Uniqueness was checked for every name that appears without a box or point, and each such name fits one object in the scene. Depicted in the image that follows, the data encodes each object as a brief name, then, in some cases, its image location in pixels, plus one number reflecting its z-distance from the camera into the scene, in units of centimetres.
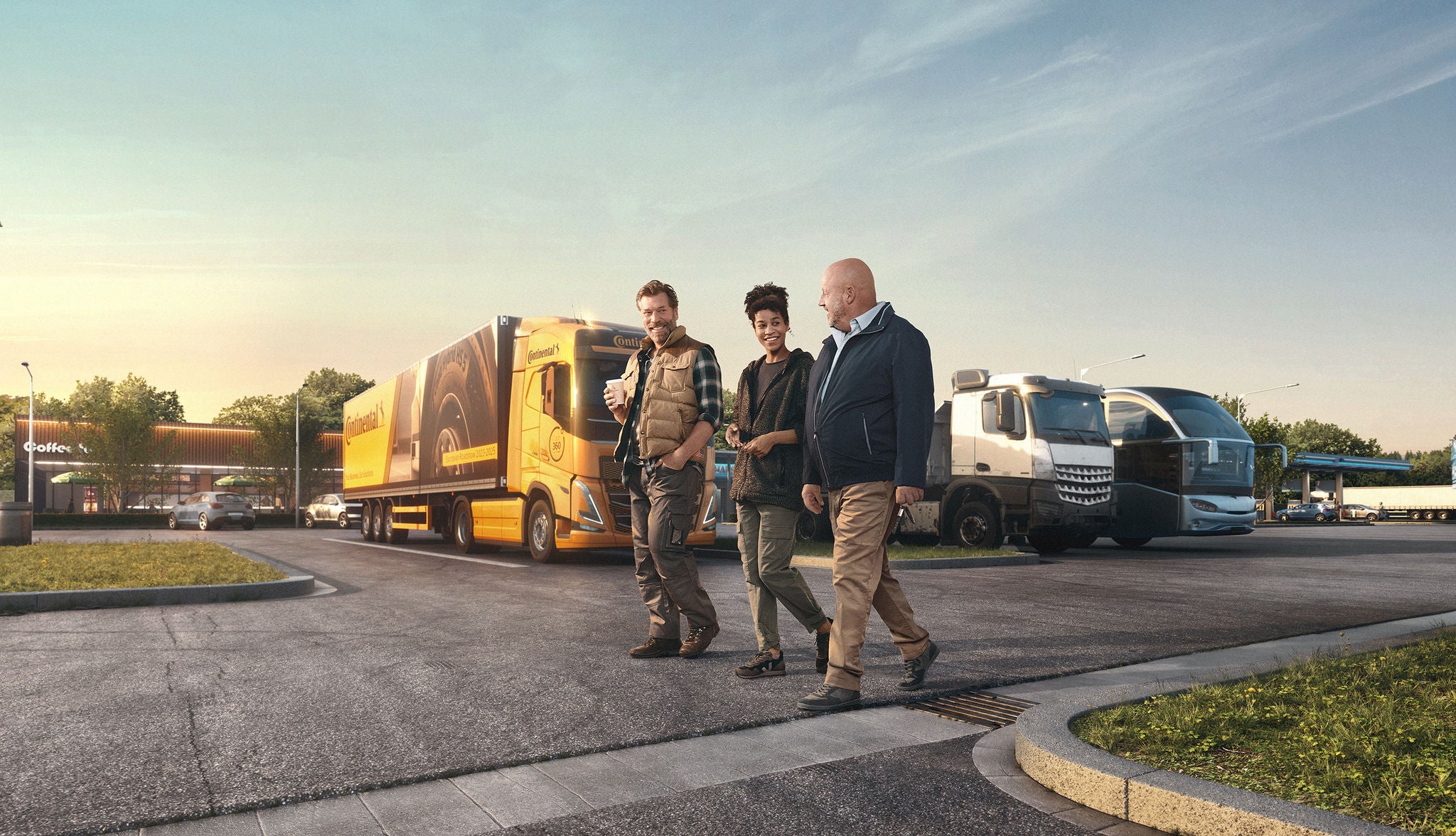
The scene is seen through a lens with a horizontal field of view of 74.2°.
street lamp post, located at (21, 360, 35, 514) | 4461
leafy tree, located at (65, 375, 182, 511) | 4509
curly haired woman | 488
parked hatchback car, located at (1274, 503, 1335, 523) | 5712
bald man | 433
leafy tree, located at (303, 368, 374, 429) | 8775
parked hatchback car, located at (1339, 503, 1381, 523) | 5691
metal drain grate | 425
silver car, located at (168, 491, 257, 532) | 3347
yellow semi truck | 1274
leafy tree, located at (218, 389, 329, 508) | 5169
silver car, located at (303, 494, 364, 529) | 3911
